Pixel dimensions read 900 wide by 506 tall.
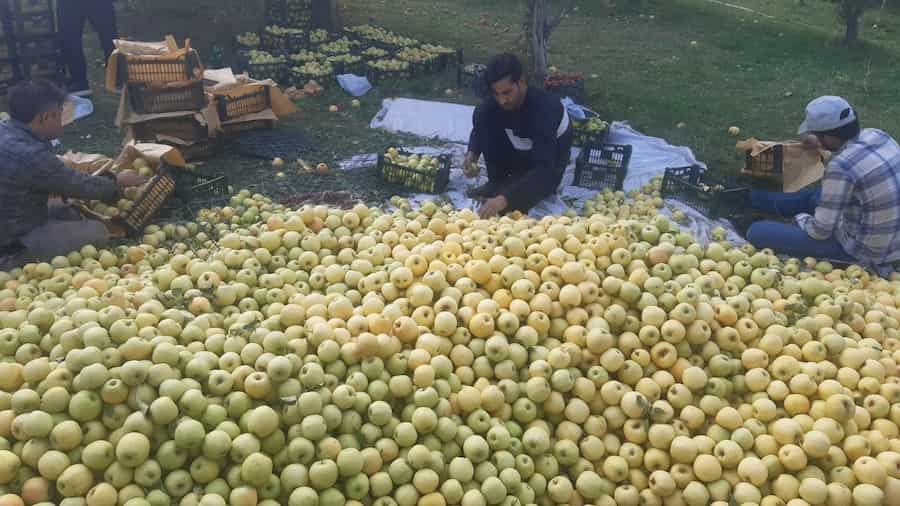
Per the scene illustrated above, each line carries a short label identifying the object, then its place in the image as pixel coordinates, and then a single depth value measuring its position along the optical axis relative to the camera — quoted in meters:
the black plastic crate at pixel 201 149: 7.45
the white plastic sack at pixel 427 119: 8.89
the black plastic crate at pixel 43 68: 8.83
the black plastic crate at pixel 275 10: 12.91
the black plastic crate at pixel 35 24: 8.64
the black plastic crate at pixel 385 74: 10.59
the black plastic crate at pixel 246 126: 8.10
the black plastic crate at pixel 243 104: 7.87
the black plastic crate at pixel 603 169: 7.19
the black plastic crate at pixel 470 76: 10.15
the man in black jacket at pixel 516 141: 5.64
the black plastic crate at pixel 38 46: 8.73
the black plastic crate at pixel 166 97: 7.09
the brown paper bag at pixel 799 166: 6.20
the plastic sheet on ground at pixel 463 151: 6.73
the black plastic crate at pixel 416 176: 6.97
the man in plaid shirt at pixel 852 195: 5.02
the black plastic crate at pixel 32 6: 8.51
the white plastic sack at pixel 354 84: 10.23
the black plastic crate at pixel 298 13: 12.99
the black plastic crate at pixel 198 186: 6.10
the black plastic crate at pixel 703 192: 6.57
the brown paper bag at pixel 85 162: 5.88
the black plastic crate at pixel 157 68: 6.91
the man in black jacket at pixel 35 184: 4.80
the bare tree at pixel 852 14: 13.24
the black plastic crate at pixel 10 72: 8.70
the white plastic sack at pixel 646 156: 7.52
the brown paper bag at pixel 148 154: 6.19
